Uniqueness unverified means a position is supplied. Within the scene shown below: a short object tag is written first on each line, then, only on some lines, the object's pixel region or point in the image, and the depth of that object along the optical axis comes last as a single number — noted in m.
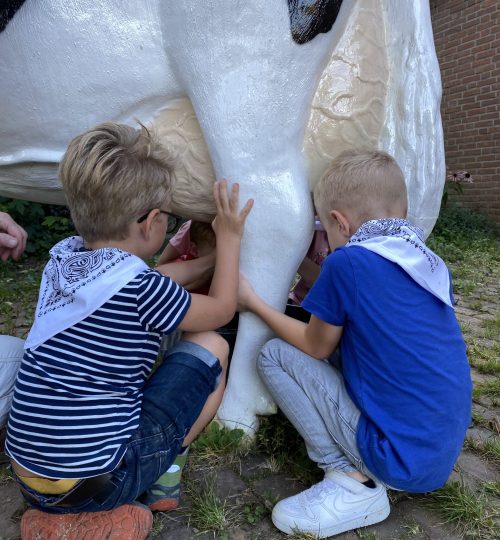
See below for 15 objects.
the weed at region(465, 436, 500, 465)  1.31
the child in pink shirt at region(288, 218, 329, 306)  1.66
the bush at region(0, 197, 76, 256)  4.06
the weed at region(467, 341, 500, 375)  1.92
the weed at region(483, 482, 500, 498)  1.16
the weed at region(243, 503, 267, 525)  1.07
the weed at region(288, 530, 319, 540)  1.02
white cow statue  1.13
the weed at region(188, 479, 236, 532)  1.05
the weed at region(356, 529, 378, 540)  1.01
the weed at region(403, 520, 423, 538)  1.04
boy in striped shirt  0.95
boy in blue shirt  1.03
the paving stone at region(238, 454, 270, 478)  1.24
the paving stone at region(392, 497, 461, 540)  1.03
